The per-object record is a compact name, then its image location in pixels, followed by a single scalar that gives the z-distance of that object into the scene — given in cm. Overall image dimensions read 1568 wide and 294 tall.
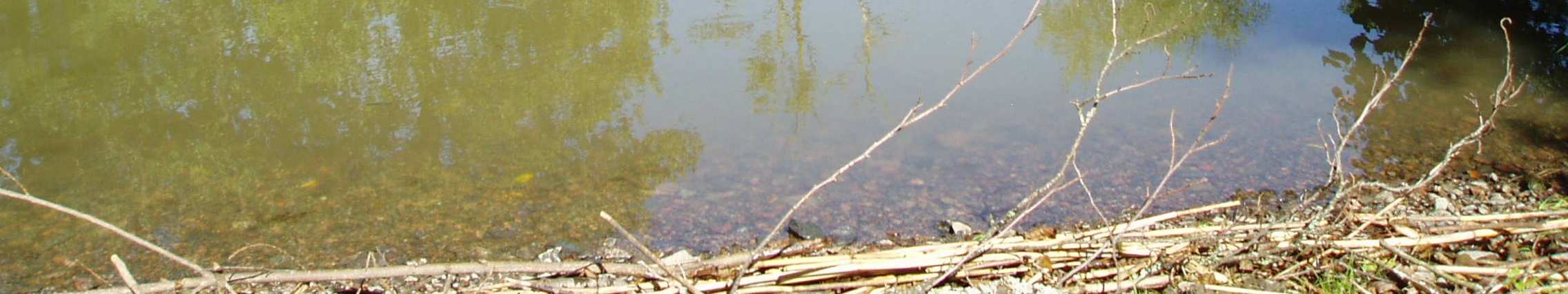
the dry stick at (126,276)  247
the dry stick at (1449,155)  356
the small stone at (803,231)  426
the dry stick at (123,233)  273
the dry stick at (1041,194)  314
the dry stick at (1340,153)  339
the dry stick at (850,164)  300
